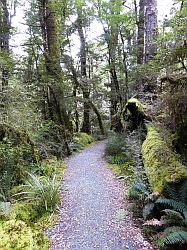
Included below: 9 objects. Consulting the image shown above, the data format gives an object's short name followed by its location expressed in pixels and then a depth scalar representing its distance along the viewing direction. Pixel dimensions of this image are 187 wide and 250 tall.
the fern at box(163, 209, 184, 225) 3.01
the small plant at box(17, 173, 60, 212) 3.97
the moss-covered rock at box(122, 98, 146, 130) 7.10
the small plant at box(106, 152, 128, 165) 6.89
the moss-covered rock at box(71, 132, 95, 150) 9.48
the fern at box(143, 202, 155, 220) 3.39
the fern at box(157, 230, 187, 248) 2.70
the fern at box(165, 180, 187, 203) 3.30
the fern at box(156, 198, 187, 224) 3.18
